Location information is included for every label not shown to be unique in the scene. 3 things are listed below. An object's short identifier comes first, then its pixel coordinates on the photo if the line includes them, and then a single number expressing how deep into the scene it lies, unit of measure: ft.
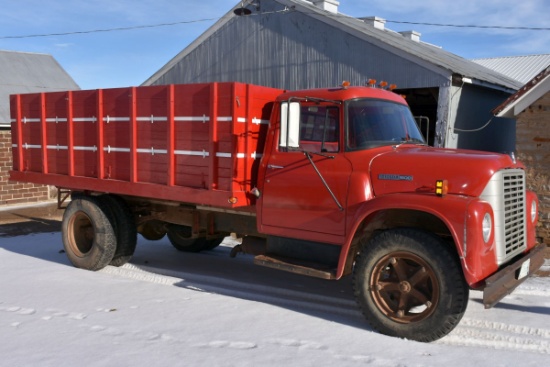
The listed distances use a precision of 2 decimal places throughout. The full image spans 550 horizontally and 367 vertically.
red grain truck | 15.89
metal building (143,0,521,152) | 40.93
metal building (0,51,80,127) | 57.21
